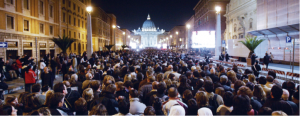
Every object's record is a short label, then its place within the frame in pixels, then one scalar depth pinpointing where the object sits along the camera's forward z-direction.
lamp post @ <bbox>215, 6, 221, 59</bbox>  26.75
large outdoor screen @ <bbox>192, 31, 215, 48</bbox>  29.53
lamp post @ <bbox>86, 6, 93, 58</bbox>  22.78
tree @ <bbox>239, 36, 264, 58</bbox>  21.36
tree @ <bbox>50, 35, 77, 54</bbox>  23.75
